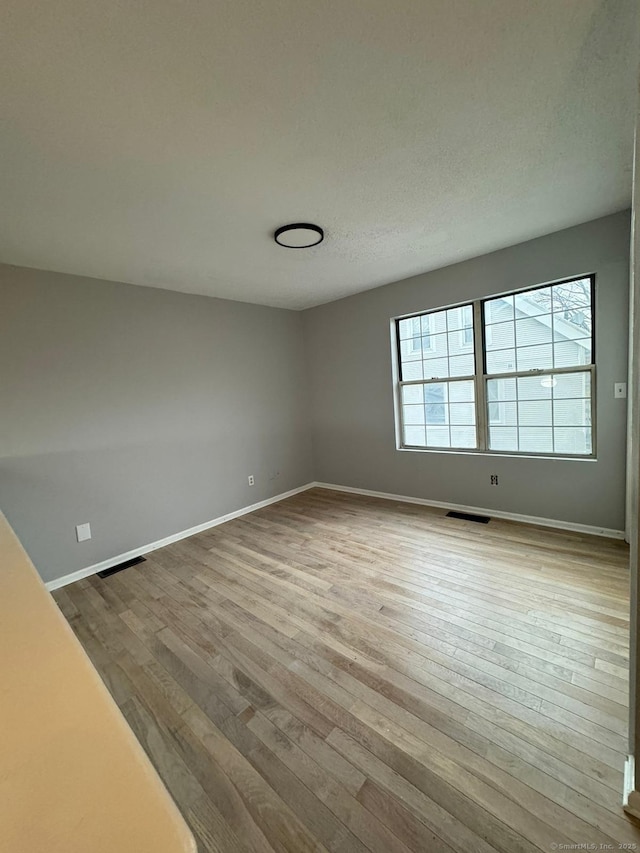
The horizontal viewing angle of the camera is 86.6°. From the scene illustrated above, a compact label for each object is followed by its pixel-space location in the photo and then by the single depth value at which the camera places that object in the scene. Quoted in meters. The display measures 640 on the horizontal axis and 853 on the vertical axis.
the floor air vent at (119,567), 2.85
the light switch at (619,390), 2.63
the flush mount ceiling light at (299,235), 2.33
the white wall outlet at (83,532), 2.84
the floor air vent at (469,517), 3.32
